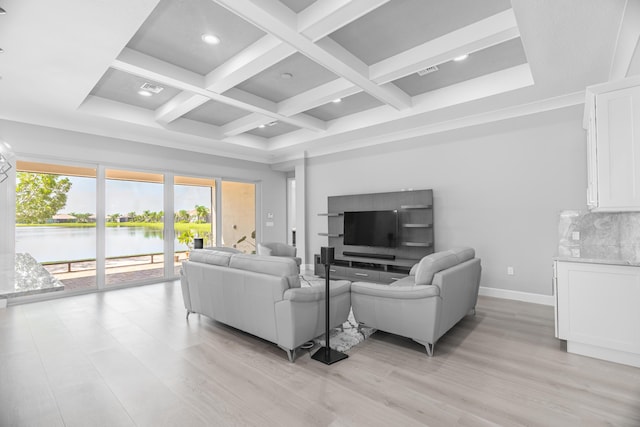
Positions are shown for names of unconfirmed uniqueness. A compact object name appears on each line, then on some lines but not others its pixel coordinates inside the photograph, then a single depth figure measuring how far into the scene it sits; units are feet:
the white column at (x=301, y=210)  24.48
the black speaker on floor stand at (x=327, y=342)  9.29
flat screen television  18.80
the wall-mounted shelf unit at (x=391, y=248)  18.02
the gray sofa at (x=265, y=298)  9.18
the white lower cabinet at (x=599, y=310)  8.82
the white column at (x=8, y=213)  15.34
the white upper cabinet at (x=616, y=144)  8.96
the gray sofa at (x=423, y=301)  9.40
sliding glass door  16.69
